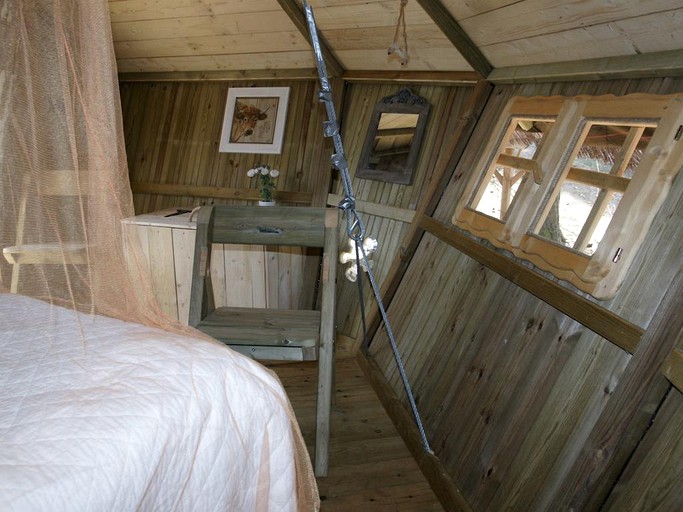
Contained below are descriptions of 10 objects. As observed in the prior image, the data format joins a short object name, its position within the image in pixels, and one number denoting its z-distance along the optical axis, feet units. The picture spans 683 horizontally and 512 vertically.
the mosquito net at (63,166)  5.40
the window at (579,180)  5.70
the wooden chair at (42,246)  5.45
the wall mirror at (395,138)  11.32
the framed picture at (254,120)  13.67
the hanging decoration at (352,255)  10.84
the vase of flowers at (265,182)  12.71
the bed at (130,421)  3.50
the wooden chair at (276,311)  7.92
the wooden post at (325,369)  7.99
